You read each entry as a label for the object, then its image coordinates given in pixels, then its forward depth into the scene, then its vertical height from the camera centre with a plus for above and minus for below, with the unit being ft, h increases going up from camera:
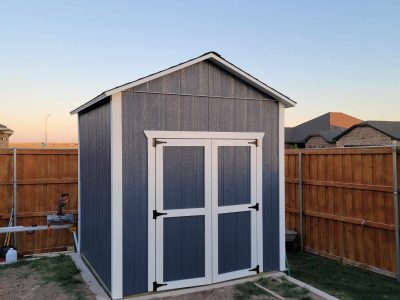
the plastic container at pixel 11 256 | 22.44 -5.72
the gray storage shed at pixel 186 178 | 16.35 -0.87
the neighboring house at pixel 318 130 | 105.01 +10.02
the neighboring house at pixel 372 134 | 78.33 +5.69
